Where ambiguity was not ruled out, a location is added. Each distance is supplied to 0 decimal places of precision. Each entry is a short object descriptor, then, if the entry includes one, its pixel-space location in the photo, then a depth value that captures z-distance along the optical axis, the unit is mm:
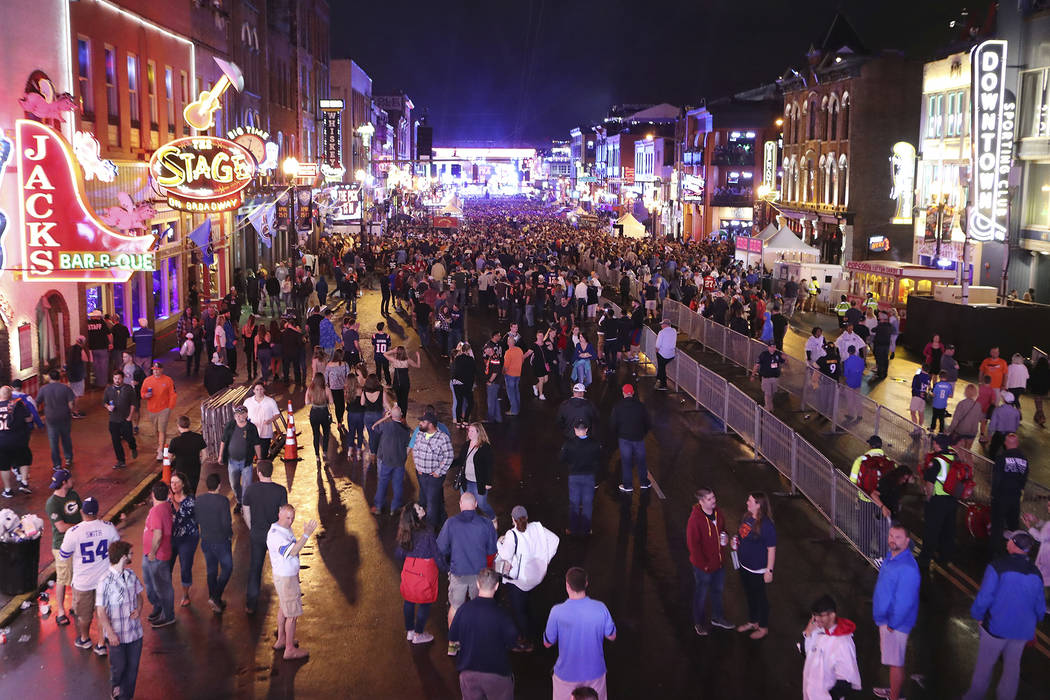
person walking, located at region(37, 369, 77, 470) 15164
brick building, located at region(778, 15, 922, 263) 48125
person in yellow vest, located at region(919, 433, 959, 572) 11352
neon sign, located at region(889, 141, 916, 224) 43688
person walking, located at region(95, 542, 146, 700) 8258
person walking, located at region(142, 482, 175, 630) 9883
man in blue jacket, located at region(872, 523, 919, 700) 8266
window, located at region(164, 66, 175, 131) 29712
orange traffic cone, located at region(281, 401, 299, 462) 16484
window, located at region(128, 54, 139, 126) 26616
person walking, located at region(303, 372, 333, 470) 15961
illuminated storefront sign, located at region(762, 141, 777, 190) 63188
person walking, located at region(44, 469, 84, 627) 10039
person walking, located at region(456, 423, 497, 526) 11680
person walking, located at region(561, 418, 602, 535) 12273
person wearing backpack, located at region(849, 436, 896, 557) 11833
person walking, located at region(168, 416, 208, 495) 12578
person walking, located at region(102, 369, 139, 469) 15430
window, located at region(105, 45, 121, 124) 24922
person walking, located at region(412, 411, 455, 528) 11922
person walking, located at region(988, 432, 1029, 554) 12023
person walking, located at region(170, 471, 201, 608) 10188
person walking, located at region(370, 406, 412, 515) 12883
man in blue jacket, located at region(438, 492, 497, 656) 9234
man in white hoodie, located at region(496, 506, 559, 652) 9242
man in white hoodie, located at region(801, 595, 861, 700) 7309
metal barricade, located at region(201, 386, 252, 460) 16438
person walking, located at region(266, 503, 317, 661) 9273
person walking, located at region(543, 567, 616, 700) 7359
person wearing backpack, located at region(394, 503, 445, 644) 9070
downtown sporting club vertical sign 32531
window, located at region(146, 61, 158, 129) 27989
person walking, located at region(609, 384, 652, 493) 13734
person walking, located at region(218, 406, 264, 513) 13156
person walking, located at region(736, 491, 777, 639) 9414
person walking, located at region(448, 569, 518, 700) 7207
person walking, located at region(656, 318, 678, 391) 22125
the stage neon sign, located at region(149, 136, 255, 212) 22031
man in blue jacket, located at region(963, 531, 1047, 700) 8305
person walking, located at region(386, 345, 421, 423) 18047
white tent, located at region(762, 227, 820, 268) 42688
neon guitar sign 26516
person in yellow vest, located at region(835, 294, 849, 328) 31144
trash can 10656
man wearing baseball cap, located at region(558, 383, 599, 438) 12797
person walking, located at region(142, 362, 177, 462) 16125
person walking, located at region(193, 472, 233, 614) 10227
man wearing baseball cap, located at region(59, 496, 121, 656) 9344
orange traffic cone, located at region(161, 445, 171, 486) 12905
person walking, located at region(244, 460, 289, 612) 10242
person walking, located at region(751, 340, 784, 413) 19766
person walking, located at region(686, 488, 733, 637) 9648
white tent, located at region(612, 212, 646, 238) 64688
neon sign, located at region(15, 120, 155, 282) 17297
